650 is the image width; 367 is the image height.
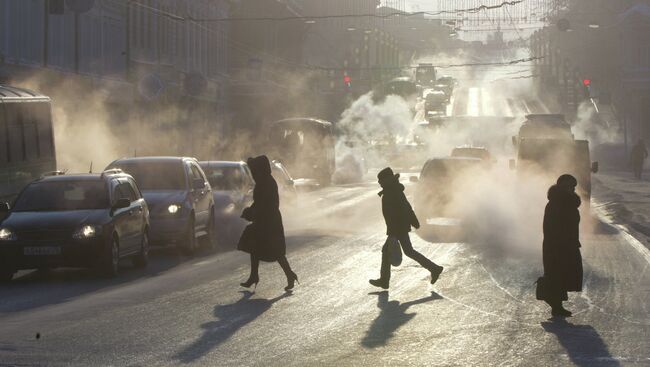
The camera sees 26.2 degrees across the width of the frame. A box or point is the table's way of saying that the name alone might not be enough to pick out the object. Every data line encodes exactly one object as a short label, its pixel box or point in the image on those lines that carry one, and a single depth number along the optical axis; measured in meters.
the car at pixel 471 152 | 42.47
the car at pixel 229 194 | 28.23
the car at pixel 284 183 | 37.75
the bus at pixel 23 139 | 25.94
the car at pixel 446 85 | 149.27
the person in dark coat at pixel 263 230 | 17.34
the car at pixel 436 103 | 132.12
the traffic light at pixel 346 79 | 81.99
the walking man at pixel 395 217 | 17.67
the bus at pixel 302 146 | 60.16
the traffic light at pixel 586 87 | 75.81
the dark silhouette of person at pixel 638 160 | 61.56
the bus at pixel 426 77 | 167.75
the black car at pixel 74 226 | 18.97
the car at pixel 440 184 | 30.55
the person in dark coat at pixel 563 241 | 14.92
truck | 35.88
